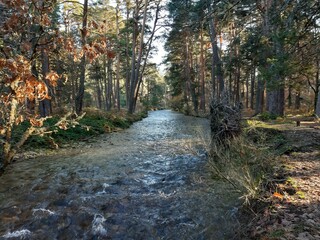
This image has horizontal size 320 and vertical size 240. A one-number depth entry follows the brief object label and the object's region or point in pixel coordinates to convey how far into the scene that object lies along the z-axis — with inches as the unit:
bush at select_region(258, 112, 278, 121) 454.3
